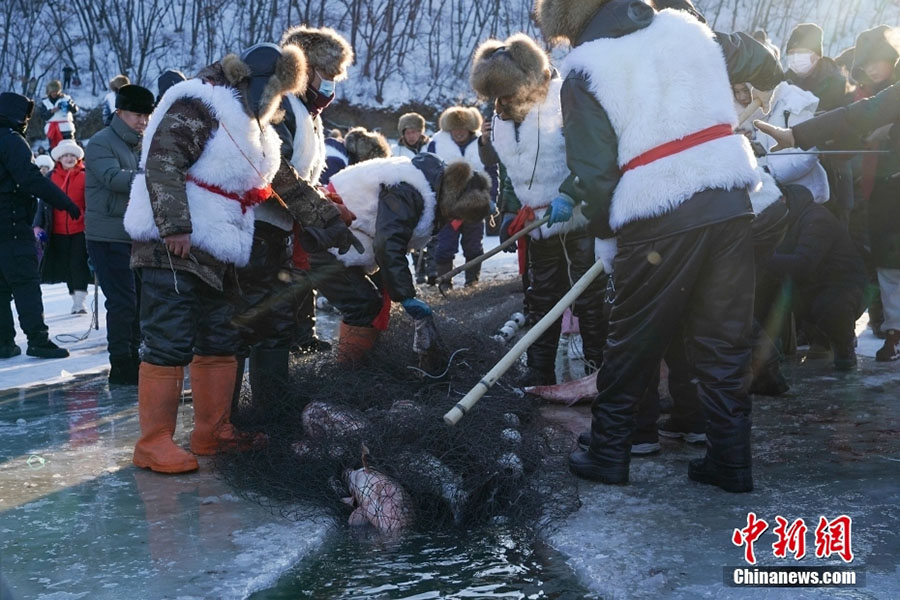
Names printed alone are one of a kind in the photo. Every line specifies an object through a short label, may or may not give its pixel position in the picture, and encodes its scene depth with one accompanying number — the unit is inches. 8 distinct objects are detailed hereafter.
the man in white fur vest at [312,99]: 197.2
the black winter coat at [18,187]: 284.2
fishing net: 139.2
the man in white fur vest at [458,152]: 415.2
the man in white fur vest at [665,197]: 142.8
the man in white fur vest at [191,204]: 160.6
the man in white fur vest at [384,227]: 202.5
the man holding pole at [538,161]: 205.5
